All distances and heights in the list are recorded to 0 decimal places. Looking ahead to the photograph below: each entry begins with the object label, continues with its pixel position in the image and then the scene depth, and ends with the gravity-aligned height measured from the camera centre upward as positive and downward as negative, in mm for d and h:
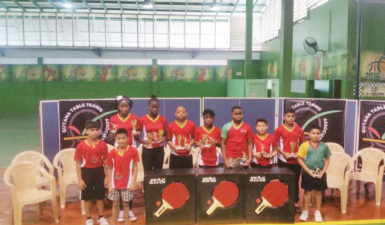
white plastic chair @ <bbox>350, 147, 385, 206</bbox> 5762 -1379
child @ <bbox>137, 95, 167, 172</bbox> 5379 -771
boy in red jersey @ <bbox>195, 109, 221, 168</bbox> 5211 -821
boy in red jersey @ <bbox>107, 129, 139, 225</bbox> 4551 -1089
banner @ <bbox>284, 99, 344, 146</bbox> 6820 -588
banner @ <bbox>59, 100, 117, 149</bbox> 6582 -570
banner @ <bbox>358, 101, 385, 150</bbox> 6375 -693
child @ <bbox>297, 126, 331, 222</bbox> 4848 -1045
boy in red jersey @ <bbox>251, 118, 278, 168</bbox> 5090 -890
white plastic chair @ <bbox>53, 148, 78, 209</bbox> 5574 -1369
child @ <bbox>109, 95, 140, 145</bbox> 5301 -525
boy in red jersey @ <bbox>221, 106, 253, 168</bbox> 5176 -814
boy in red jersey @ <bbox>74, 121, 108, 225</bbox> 4656 -1076
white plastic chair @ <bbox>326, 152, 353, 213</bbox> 5370 -1411
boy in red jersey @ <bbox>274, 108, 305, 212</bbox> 5152 -784
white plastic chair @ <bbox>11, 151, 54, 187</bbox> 5438 -1156
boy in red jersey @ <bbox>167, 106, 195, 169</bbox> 5289 -824
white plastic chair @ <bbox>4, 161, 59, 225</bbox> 4676 -1427
